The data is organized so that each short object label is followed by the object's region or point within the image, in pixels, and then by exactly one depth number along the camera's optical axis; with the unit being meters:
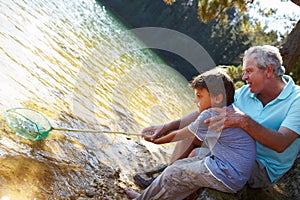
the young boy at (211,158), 2.46
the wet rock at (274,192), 2.55
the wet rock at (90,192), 3.04
